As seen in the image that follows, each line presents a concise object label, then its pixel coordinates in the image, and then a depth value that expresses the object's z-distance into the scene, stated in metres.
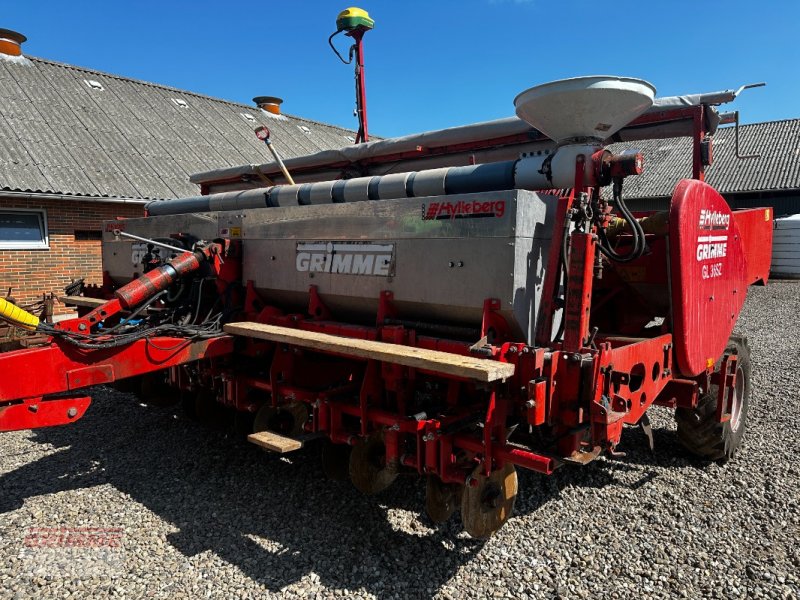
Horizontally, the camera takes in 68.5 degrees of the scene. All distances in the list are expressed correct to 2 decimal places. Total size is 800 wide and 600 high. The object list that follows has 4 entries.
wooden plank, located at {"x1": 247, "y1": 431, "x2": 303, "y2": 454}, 3.35
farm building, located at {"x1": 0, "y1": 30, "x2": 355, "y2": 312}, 10.53
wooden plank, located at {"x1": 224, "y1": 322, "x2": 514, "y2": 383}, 2.59
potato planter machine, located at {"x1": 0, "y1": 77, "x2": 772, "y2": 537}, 3.01
